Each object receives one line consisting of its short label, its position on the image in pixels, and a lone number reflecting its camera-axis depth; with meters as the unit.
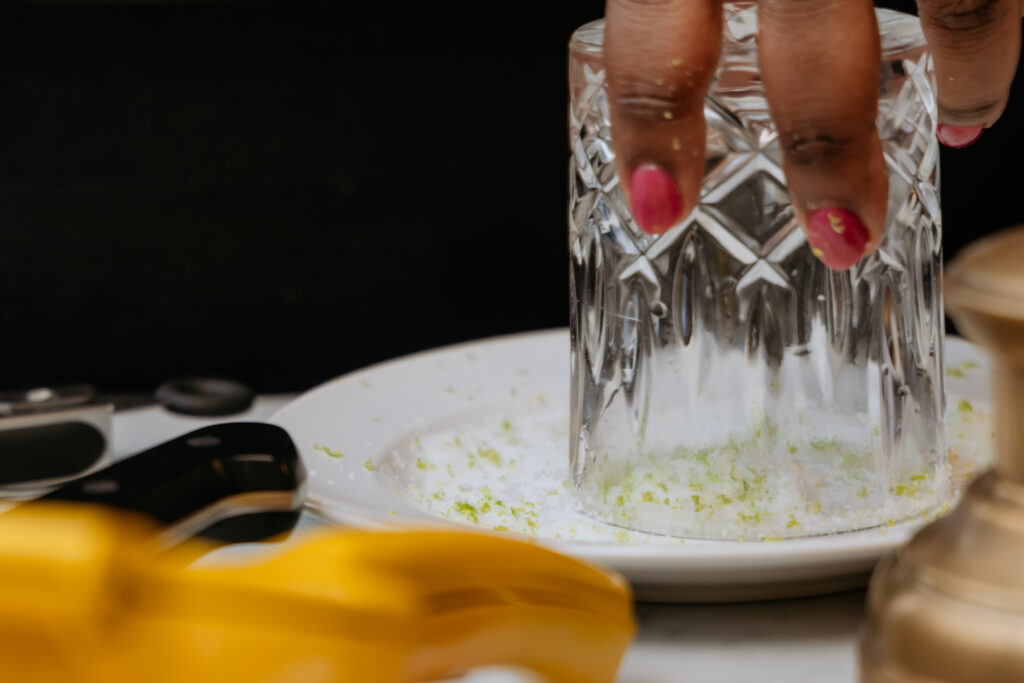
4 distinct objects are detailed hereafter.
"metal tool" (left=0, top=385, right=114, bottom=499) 0.65
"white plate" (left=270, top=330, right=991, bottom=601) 0.57
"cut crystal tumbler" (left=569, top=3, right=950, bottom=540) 0.62
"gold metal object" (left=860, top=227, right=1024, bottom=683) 0.50
